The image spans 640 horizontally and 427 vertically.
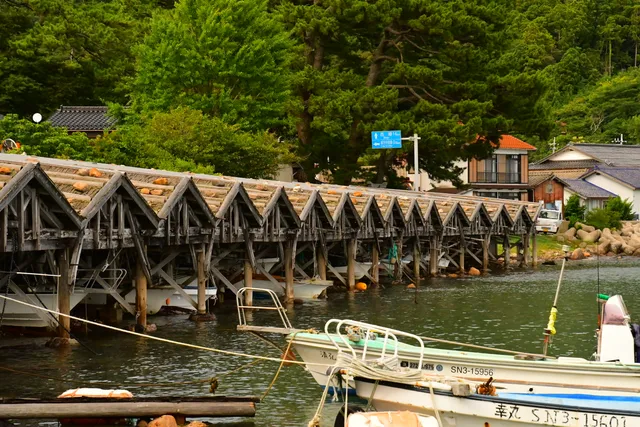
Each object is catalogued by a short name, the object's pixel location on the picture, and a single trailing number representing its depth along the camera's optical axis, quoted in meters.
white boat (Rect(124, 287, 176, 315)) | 34.09
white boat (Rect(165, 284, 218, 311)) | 34.88
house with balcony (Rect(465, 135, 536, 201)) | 84.56
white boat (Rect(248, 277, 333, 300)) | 40.38
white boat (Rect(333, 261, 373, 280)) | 46.84
